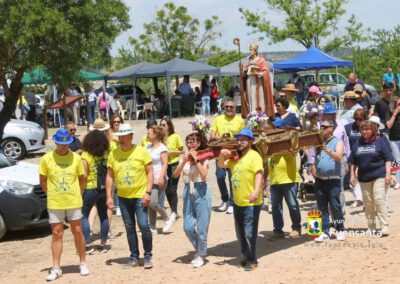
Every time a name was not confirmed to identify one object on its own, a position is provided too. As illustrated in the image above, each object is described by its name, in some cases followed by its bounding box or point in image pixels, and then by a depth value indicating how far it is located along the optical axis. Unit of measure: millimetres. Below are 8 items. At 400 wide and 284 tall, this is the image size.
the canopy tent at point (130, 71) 32875
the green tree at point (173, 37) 52656
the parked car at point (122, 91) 34562
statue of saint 13617
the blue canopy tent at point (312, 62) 29938
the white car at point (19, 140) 20359
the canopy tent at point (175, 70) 31875
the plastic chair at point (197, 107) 32938
